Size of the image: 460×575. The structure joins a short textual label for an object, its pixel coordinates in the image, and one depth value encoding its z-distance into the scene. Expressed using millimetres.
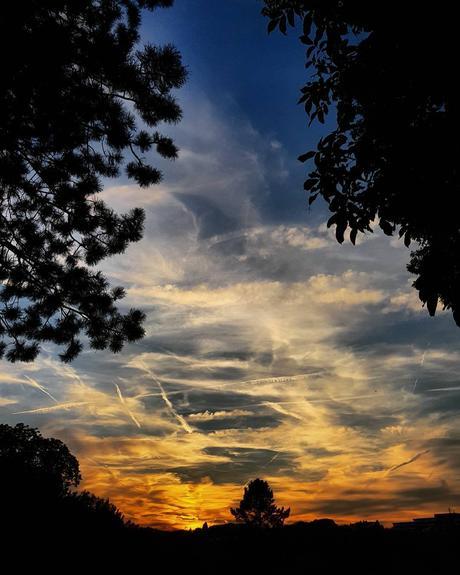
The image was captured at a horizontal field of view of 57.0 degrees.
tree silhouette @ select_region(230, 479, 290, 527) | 56375
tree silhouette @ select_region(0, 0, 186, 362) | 6307
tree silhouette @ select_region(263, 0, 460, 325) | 3348
